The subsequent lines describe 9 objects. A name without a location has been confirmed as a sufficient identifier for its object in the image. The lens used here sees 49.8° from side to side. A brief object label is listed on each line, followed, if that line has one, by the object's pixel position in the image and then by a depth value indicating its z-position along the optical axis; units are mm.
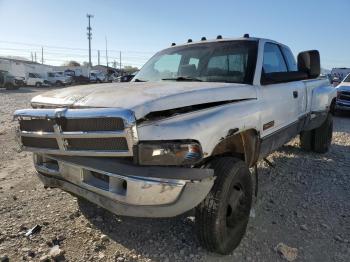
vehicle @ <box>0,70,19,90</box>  34250
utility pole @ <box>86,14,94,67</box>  66750
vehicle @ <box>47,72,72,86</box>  44144
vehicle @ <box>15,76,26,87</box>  35462
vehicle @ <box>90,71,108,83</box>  50694
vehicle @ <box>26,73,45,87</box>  41781
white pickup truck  2600
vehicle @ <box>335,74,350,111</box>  12922
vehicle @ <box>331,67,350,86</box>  28803
